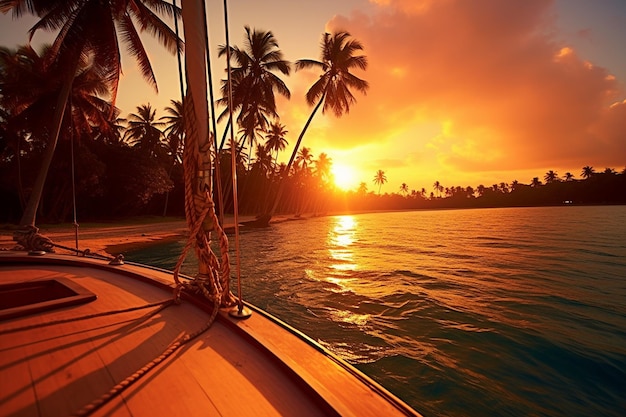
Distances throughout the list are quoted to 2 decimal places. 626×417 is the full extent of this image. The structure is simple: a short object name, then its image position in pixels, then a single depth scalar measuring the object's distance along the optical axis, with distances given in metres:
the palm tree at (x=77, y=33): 9.74
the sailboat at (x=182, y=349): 1.17
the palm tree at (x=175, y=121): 30.02
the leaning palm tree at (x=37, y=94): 13.67
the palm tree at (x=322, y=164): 67.07
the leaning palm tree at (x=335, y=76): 22.67
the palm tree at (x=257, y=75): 22.08
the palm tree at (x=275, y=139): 38.91
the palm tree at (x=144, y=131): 30.16
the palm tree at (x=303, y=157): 57.21
